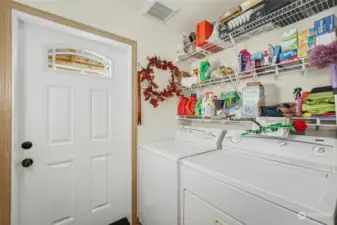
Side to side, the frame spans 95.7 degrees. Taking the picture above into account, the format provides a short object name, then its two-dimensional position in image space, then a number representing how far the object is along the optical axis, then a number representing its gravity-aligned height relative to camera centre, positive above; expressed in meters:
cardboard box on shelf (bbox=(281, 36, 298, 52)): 1.20 +0.53
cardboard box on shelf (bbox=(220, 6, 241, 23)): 1.45 +0.96
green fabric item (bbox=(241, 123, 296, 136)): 1.10 -0.13
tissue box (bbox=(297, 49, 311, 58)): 1.12 +0.44
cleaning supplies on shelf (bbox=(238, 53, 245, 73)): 1.52 +0.47
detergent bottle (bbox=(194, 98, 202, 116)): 1.83 +0.05
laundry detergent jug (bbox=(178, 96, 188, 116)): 2.04 +0.07
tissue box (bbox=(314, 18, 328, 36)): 1.06 +0.60
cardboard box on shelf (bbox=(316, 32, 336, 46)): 1.02 +0.50
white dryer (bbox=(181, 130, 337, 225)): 0.68 -0.39
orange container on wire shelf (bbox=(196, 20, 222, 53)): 1.73 +0.89
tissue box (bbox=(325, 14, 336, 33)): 1.03 +0.60
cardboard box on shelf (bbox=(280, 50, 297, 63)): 1.19 +0.44
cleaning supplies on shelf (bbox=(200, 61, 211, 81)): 1.86 +0.52
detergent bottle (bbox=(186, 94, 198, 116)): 1.93 +0.08
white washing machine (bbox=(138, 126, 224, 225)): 1.26 -0.55
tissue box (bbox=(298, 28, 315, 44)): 1.13 +0.57
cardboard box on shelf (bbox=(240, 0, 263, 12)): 1.33 +0.96
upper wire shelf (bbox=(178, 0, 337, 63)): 1.17 +0.80
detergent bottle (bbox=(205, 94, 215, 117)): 1.68 +0.04
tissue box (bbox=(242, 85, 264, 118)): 1.33 +0.09
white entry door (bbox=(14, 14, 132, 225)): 1.30 -0.16
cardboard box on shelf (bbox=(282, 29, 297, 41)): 1.20 +0.61
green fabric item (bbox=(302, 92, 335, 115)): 1.00 +0.05
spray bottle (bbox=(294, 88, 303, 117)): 1.13 +0.04
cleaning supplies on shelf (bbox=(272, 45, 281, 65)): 1.28 +0.48
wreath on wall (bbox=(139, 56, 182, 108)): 1.88 +0.38
